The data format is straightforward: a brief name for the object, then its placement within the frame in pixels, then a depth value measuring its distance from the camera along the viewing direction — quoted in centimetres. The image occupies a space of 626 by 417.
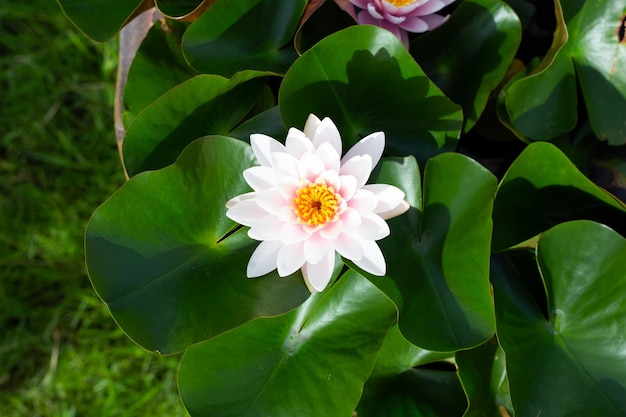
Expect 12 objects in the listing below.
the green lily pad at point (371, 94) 76
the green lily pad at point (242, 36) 83
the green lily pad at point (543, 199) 79
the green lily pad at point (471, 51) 85
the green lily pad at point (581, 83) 85
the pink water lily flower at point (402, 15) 82
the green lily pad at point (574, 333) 75
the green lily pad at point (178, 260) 75
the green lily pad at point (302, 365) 77
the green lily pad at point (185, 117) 79
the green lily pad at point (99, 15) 86
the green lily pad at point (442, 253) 74
